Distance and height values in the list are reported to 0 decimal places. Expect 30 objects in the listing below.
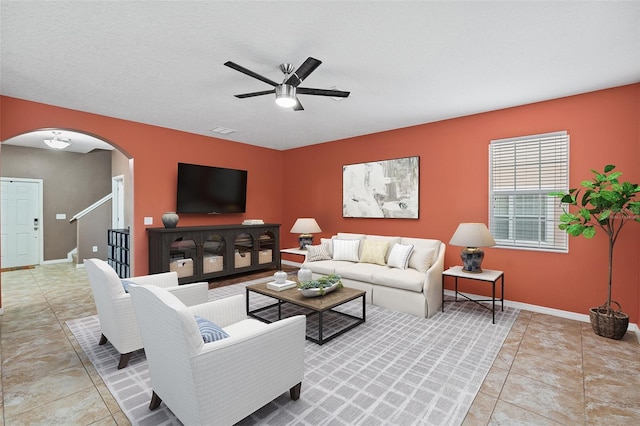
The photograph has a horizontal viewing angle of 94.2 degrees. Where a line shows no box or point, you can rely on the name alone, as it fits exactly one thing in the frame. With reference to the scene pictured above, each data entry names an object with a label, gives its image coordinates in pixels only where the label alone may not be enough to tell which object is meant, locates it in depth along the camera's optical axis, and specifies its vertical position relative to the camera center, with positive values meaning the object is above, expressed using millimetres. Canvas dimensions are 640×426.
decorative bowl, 3113 -861
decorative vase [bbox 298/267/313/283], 3524 -777
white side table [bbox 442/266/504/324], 3434 -783
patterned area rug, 1896 -1303
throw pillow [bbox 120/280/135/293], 2643 -669
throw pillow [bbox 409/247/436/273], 4012 -676
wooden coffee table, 2967 -1266
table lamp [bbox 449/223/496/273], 3564 -382
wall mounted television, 5199 +380
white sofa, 3648 -845
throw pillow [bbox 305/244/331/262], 5012 -748
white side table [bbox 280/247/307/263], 5389 -777
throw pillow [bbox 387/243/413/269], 4168 -651
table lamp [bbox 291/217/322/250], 5605 -362
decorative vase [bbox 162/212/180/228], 4820 -165
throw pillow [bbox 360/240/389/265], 4480 -640
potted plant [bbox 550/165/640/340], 2830 -68
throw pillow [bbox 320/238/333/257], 5117 -610
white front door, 6363 -247
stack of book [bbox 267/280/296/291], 3394 -880
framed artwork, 4867 +375
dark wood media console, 4684 -710
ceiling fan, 2576 +1117
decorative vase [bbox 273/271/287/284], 3492 -801
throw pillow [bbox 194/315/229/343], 1657 -703
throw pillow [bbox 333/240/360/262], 4789 -651
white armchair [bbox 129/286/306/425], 1472 -857
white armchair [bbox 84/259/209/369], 2400 -830
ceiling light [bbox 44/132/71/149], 5523 +1280
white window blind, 3639 +280
